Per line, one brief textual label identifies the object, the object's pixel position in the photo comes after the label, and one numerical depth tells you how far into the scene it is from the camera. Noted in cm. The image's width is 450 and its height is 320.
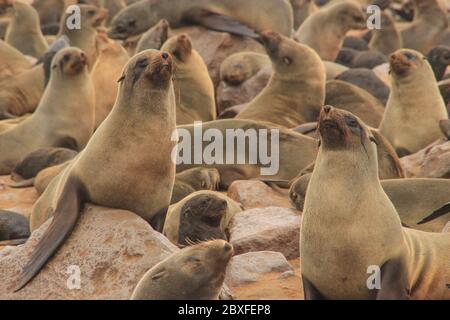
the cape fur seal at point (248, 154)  1038
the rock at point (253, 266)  729
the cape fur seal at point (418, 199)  823
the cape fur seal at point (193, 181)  948
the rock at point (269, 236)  793
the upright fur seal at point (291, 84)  1247
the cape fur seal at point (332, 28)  1723
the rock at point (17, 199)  1034
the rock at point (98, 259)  646
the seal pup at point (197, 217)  815
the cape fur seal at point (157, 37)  1405
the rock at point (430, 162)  946
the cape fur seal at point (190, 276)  579
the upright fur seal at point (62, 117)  1207
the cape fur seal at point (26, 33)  1783
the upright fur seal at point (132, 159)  693
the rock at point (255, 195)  932
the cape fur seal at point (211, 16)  1503
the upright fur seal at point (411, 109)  1110
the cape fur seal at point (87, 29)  1561
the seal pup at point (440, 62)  1490
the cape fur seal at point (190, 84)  1231
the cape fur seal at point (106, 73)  1295
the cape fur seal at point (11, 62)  1516
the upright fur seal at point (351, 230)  623
